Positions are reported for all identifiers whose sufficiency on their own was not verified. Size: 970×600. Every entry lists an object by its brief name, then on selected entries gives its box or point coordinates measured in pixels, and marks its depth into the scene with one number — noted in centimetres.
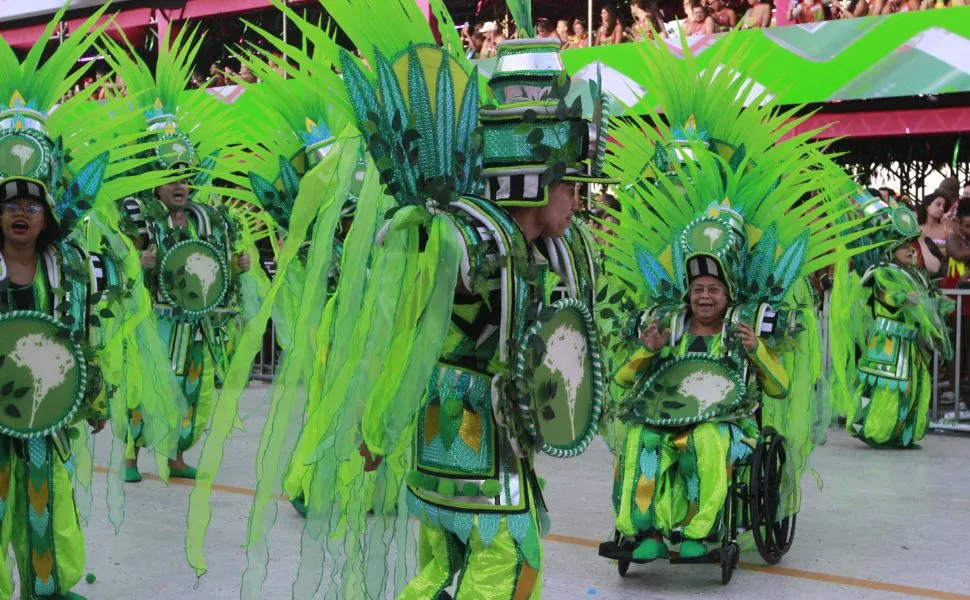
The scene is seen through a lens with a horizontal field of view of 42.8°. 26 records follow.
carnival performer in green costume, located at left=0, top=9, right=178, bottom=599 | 396
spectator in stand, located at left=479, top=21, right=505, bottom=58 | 1366
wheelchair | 472
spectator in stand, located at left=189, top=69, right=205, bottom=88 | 1678
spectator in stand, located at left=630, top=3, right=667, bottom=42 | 1264
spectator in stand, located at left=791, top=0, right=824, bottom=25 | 1164
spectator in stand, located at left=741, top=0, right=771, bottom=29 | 1195
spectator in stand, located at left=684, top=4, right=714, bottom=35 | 1225
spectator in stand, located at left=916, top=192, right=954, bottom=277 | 959
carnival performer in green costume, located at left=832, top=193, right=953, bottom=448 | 841
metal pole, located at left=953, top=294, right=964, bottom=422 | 919
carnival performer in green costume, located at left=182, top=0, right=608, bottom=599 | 278
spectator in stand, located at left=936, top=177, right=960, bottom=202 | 1038
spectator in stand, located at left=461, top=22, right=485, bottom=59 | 1390
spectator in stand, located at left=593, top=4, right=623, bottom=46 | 1312
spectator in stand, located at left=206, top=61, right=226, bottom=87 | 1746
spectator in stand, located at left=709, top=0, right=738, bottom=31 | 1215
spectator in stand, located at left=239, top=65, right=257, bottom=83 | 1362
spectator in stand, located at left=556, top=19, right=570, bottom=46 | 1358
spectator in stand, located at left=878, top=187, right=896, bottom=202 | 877
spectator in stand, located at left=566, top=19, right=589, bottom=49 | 1352
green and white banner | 1056
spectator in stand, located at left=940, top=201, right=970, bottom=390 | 955
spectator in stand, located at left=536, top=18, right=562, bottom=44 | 1313
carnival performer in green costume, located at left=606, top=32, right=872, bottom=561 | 479
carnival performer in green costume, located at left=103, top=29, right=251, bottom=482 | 670
